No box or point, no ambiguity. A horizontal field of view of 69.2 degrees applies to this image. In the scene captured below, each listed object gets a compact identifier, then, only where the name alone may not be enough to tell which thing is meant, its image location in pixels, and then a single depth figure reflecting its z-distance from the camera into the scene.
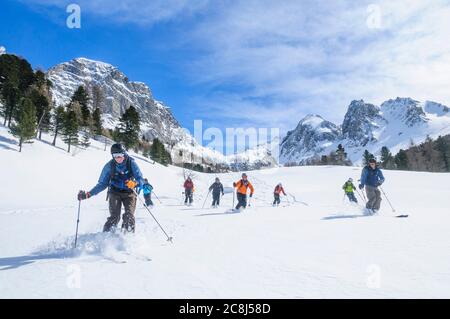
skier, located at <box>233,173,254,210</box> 16.14
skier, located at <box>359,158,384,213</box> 12.45
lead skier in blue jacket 6.95
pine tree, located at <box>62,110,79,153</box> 50.09
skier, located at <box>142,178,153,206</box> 18.34
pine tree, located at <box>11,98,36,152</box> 40.12
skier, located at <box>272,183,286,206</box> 21.98
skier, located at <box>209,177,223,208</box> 19.77
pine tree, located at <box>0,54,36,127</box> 52.16
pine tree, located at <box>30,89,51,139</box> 53.10
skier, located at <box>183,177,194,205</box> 21.45
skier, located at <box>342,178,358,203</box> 22.91
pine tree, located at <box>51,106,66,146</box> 51.67
